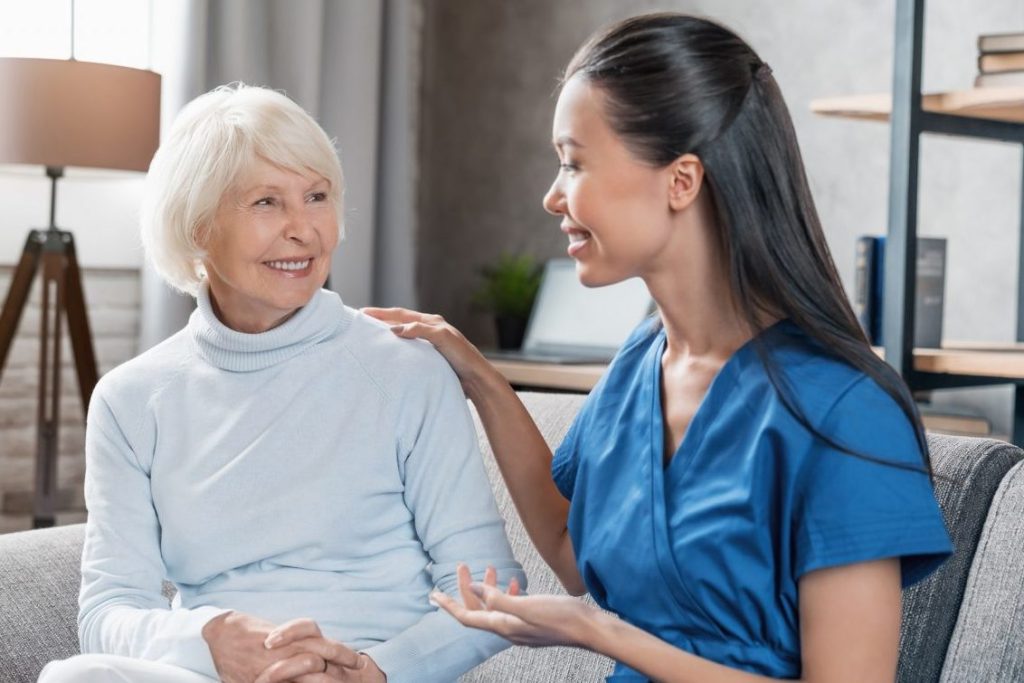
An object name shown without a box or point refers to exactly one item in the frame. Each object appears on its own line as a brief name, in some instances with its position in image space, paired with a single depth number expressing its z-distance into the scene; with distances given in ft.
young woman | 3.52
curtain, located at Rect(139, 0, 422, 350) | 11.04
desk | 9.86
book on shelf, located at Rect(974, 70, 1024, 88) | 7.41
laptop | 11.03
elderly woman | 4.84
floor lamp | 8.81
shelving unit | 7.14
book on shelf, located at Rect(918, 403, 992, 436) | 9.39
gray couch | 4.33
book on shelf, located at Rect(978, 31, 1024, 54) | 7.43
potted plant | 12.31
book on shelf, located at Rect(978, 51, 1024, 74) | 7.43
